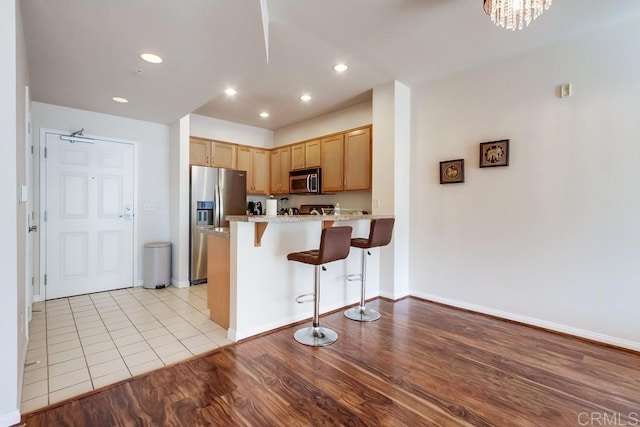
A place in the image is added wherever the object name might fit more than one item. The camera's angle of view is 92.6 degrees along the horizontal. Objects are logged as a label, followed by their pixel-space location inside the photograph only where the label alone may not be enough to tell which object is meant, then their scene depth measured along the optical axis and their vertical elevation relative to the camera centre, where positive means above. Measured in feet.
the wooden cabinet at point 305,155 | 15.83 +3.09
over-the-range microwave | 15.48 +1.61
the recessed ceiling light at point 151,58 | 8.06 +4.16
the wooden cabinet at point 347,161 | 13.56 +2.40
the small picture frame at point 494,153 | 10.08 +1.97
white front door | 12.19 -0.15
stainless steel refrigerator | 14.25 +0.43
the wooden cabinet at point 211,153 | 15.38 +3.12
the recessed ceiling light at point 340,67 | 10.60 +5.10
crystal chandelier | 6.17 +4.17
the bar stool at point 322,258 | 8.02 -1.25
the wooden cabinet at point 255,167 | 17.46 +2.68
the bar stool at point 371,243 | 9.90 -1.04
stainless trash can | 13.62 -2.38
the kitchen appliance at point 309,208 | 16.58 +0.23
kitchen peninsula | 8.38 -1.87
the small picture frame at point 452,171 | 11.16 +1.51
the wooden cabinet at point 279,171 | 17.63 +2.48
